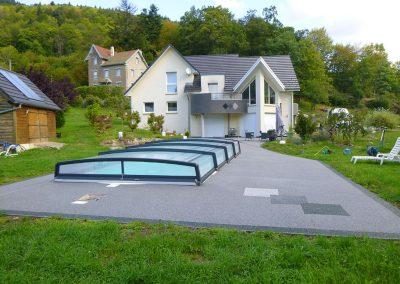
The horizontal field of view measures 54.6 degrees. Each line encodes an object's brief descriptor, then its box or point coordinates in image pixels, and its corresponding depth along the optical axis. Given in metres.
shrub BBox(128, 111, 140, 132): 27.95
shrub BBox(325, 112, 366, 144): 22.81
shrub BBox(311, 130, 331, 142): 24.23
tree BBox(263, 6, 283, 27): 69.19
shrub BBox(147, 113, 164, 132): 30.20
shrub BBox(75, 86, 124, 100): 52.03
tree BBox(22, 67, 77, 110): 29.83
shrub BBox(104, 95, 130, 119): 43.44
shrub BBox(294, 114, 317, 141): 23.22
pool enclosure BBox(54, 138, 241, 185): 9.65
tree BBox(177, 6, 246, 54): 63.00
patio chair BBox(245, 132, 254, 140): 32.31
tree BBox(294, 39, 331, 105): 59.25
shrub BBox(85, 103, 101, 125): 26.50
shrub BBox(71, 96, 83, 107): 49.09
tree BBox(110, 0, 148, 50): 76.88
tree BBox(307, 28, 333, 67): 78.31
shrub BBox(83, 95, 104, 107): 48.21
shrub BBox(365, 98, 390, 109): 64.88
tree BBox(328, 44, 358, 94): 73.38
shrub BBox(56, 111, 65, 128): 28.09
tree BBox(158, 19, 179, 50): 73.38
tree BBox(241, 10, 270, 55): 63.28
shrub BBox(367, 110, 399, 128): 26.50
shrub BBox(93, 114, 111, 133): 26.25
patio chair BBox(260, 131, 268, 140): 29.64
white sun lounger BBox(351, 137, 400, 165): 14.42
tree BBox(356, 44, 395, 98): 73.19
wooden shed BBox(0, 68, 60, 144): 20.17
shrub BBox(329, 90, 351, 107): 68.56
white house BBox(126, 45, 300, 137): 34.56
